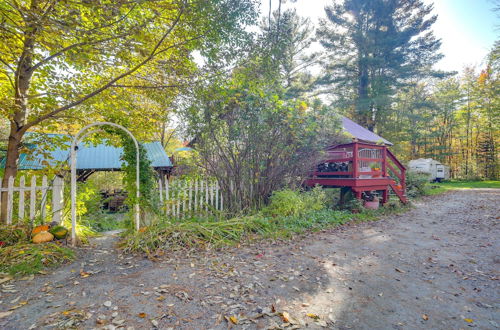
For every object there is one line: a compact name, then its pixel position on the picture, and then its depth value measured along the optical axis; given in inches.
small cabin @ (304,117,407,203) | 284.2
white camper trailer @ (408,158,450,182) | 824.0
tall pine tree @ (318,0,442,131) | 549.3
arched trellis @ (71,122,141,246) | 142.7
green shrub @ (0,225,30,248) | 134.0
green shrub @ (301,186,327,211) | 247.7
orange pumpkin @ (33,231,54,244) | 134.9
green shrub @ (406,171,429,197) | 475.8
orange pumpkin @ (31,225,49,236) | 139.6
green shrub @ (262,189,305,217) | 220.8
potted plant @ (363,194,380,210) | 300.5
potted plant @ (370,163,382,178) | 313.4
